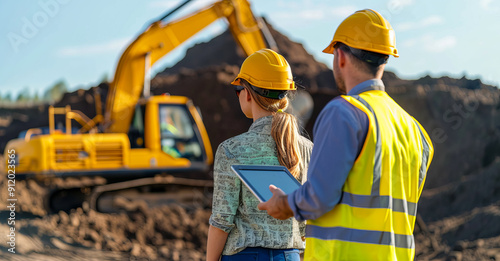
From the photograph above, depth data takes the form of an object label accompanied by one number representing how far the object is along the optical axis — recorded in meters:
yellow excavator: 10.29
